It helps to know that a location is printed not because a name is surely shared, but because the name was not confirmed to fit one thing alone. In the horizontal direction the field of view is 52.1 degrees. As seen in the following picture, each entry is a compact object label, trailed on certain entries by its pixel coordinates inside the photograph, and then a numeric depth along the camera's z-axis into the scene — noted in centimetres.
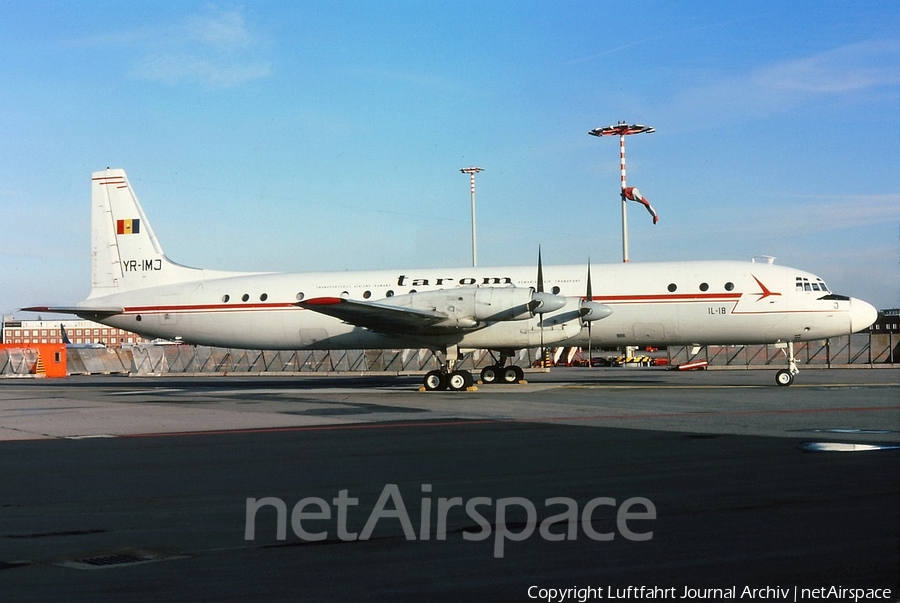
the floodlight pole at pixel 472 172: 7269
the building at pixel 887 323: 9219
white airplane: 2872
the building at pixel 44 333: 17250
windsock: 6878
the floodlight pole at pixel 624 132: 6656
